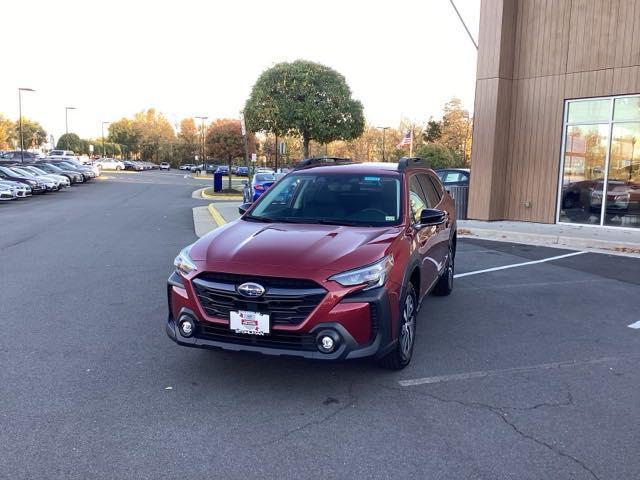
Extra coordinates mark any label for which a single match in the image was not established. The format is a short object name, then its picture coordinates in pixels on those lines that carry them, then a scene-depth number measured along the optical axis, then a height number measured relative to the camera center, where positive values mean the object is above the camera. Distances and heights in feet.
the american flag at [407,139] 99.09 +6.23
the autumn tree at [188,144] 318.04 +12.82
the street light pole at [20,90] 147.02 +18.51
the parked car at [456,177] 58.54 -0.04
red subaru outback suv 13.35 -2.74
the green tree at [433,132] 173.68 +13.42
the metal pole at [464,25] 48.46 +12.95
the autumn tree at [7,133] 270.63 +14.19
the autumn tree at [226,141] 114.38 +5.49
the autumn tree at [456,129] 163.73 +13.78
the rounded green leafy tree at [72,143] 323.82 +11.65
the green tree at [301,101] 74.43 +9.15
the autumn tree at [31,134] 311.88 +15.82
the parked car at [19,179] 90.10 -2.69
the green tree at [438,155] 112.16 +4.04
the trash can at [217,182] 104.27 -2.47
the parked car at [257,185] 63.87 -1.71
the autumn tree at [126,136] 338.34 +17.44
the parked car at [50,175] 101.54 -2.18
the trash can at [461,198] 53.78 -1.98
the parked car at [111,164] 238.27 +0.22
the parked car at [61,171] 118.42 -1.69
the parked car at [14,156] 165.56 +1.59
